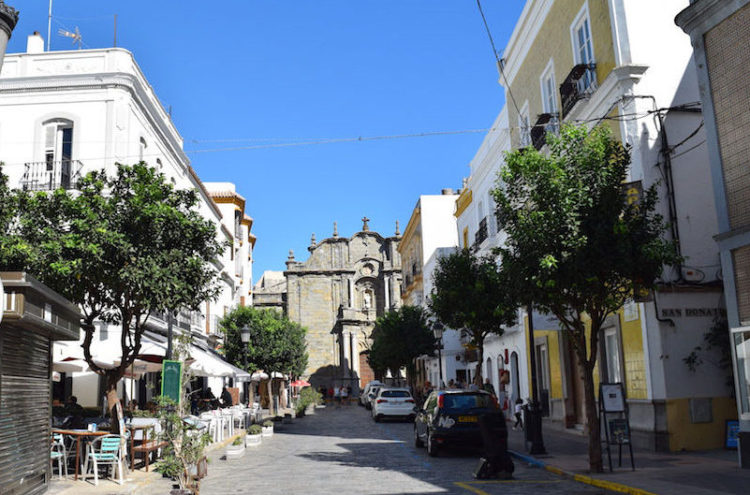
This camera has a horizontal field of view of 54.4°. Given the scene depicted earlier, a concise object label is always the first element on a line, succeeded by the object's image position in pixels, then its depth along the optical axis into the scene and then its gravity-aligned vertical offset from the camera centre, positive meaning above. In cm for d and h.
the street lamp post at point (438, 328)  2583 +158
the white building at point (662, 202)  1473 +339
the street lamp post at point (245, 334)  2622 +163
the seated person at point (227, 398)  2861 -68
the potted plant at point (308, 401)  3944 -137
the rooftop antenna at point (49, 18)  2334 +1166
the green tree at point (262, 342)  3678 +196
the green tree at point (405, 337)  4456 +227
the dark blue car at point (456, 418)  1564 -96
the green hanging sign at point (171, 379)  1402 +7
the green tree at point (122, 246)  1302 +250
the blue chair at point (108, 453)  1213 -114
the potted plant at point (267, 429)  2354 -160
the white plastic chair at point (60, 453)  1255 -115
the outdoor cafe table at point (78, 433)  1255 -83
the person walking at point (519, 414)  2191 -132
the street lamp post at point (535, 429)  1518 -122
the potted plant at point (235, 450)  1638 -157
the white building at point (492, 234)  2655 +558
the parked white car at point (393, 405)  3152 -129
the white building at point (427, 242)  4786 +922
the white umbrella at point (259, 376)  4147 +20
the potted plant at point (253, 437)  2000 -155
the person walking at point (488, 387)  2288 -49
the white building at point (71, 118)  2139 +800
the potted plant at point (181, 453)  1059 -105
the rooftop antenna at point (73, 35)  2373 +1128
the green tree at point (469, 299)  2155 +217
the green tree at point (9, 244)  1218 +244
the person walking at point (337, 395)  5822 -148
